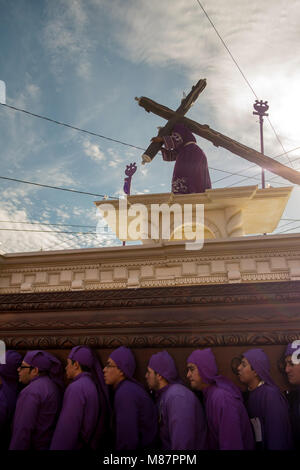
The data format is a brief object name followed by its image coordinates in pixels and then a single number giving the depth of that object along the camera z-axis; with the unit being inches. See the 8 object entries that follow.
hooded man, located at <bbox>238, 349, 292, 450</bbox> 91.5
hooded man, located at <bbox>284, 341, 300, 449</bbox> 93.9
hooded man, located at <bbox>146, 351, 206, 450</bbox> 92.0
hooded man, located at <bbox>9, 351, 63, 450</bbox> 100.6
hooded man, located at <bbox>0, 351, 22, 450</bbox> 107.5
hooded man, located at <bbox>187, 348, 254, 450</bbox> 91.0
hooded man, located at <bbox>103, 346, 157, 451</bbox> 97.5
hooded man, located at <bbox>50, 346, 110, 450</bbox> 98.0
